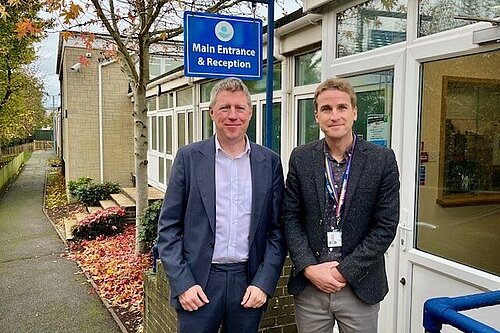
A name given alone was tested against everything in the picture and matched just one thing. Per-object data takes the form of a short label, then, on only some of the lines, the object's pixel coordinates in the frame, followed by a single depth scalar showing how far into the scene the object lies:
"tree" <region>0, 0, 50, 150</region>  13.22
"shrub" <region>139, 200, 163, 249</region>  6.89
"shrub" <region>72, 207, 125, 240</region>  9.09
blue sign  3.30
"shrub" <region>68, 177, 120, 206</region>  11.77
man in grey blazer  1.90
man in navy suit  2.04
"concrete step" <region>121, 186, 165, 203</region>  10.65
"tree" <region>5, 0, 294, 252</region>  5.98
